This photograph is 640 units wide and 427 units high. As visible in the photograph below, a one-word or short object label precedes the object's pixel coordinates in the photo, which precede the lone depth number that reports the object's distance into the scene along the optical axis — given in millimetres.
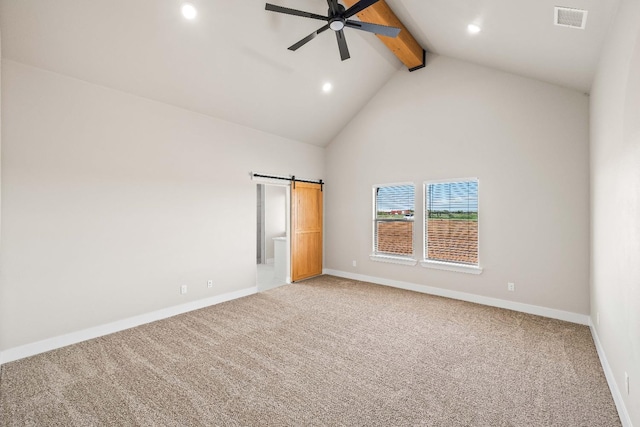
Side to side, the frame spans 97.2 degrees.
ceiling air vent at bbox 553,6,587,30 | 2355
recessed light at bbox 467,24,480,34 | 3348
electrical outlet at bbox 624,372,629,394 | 1894
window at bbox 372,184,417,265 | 5293
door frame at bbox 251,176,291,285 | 5773
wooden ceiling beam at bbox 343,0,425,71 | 3598
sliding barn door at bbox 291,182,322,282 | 5811
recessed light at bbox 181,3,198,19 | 2900
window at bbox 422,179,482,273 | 4551
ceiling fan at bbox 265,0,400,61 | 2728
